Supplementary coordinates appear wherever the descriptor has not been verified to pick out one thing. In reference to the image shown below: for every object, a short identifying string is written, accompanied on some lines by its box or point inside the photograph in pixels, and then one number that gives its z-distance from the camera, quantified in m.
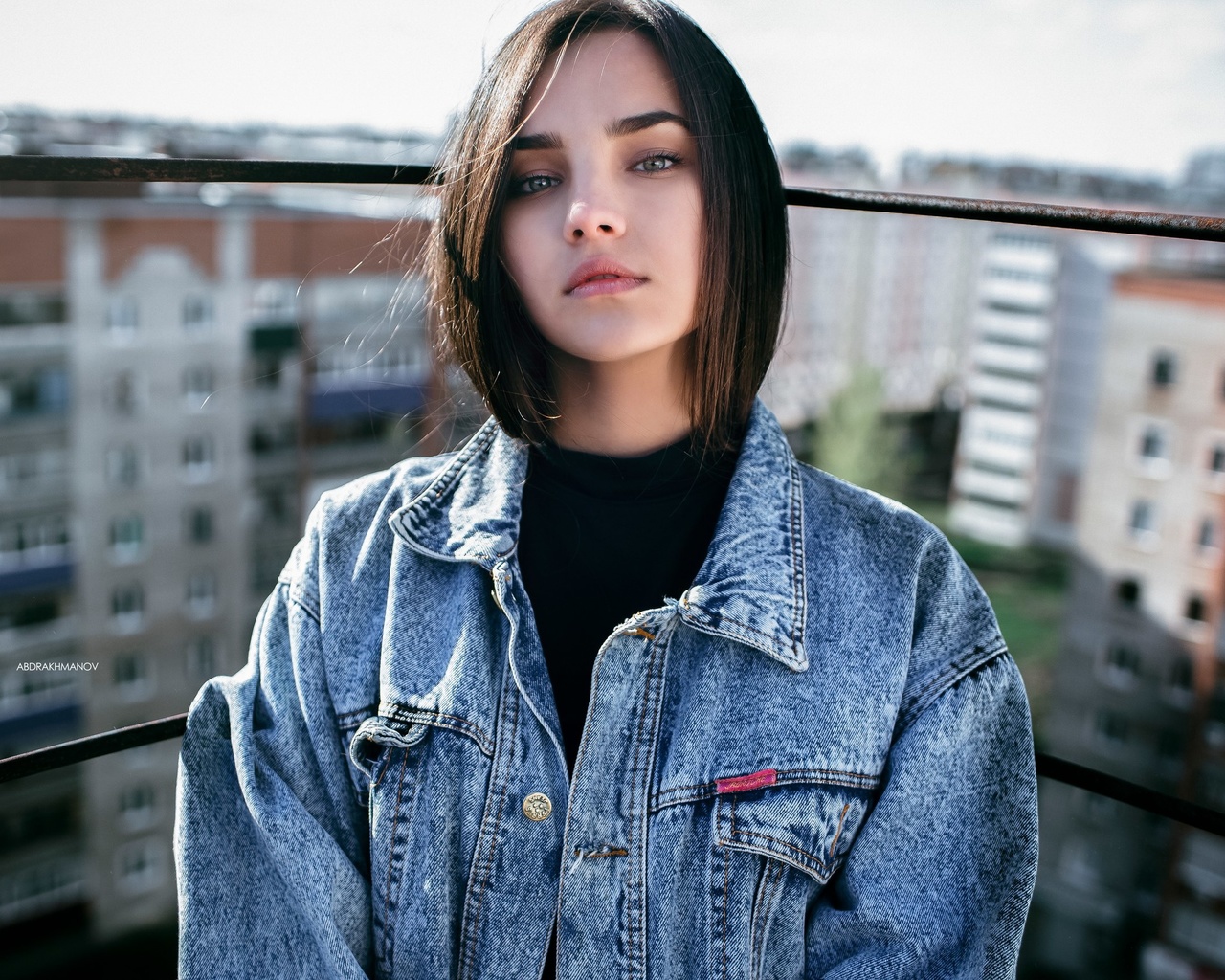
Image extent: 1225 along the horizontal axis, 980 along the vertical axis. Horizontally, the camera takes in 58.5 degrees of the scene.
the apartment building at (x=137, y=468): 28.95
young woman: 1.01
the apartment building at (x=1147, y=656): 29.95
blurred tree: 43.44
